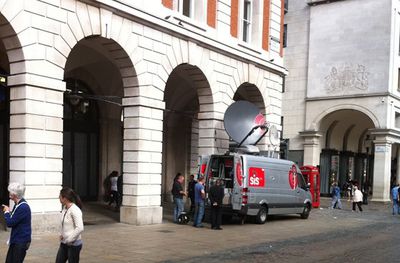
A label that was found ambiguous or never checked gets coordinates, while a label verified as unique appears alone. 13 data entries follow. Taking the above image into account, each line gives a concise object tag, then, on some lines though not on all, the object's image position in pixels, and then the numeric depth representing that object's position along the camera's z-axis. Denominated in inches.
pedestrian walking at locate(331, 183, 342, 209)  1055.6
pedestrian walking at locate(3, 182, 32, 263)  253.4
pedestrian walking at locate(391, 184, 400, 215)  978.1
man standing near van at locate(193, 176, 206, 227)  634.8
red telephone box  1048.2
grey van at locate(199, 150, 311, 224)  661.9
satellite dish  755.4
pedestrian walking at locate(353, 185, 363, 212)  1020.5
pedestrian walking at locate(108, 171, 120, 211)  770.9
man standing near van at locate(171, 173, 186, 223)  669.9
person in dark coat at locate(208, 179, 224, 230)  620.7
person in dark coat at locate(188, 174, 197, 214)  705.6
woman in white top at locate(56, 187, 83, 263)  259.8
